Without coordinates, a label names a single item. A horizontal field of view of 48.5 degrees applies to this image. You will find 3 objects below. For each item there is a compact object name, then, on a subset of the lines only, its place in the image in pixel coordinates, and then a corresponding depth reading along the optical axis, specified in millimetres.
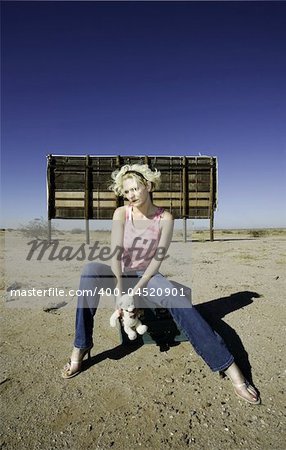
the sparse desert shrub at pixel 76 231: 19506
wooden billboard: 12094
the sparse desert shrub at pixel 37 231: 17383
